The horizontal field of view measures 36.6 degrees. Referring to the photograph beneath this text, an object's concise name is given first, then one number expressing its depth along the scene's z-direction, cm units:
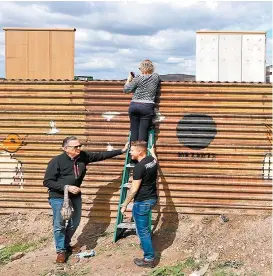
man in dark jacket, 704
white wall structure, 893
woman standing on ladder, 788
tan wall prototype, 917
